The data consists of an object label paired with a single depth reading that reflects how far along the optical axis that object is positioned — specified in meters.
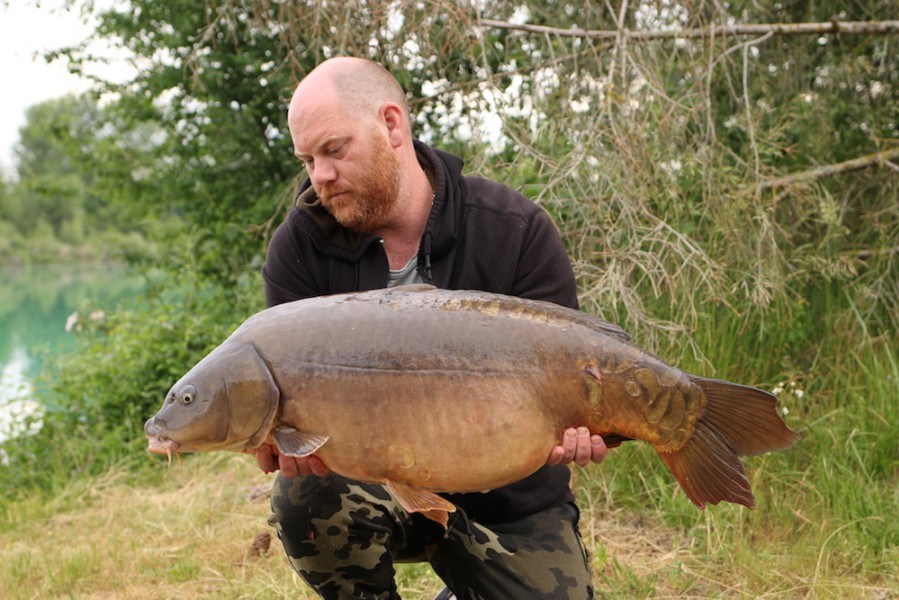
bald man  2.16
